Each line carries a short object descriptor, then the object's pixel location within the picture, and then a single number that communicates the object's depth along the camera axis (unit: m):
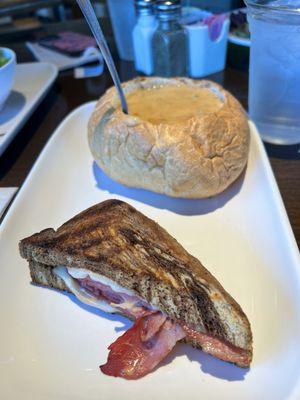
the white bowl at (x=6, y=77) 0.36
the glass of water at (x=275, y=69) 0.27
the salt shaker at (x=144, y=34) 0.42
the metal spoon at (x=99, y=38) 0.23
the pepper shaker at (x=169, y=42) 0.39
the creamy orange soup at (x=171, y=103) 0.28
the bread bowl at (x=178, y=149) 0.25
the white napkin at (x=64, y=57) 0.52
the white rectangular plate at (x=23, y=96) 0.35
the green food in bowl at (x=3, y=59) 0.38
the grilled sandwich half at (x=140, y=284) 0.17
